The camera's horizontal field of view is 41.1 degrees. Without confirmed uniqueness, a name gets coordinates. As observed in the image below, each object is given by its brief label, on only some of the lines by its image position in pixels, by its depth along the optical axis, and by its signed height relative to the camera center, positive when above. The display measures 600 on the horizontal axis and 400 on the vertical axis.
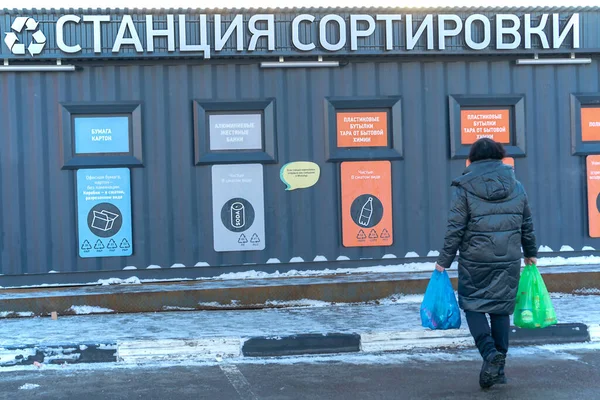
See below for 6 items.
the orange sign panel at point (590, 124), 10.56 +0.79
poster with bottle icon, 10.12 -0.13
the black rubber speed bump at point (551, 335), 7.78 -1.47
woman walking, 5.95 -0.47
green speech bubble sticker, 10.03 +0.22
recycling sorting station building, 9.71 +0.77
